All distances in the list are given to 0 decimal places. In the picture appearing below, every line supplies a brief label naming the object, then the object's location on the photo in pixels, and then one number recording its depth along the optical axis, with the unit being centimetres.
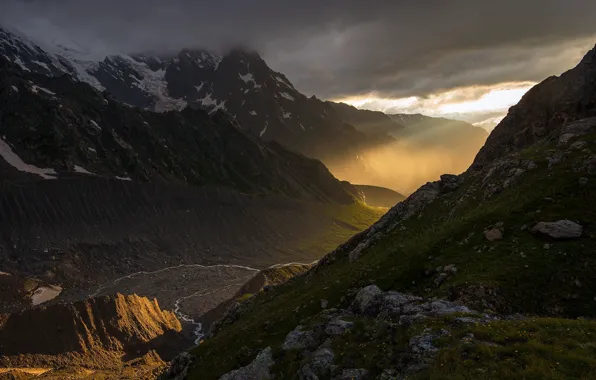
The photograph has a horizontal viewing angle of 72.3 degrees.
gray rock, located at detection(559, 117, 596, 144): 4572
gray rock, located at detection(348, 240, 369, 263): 5150
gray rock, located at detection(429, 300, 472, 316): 2442
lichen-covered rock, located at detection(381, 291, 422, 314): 2694
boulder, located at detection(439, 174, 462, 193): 5472
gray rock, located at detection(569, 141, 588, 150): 4092
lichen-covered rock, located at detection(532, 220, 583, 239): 3047
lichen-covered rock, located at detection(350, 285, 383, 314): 2902
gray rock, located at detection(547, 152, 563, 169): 4066
